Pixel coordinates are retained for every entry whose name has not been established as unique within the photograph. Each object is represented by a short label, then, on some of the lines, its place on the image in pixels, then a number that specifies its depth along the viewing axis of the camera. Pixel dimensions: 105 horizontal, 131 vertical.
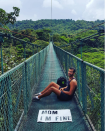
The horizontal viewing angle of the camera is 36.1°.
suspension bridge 2.04
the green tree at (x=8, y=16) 10.73
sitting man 3.63
